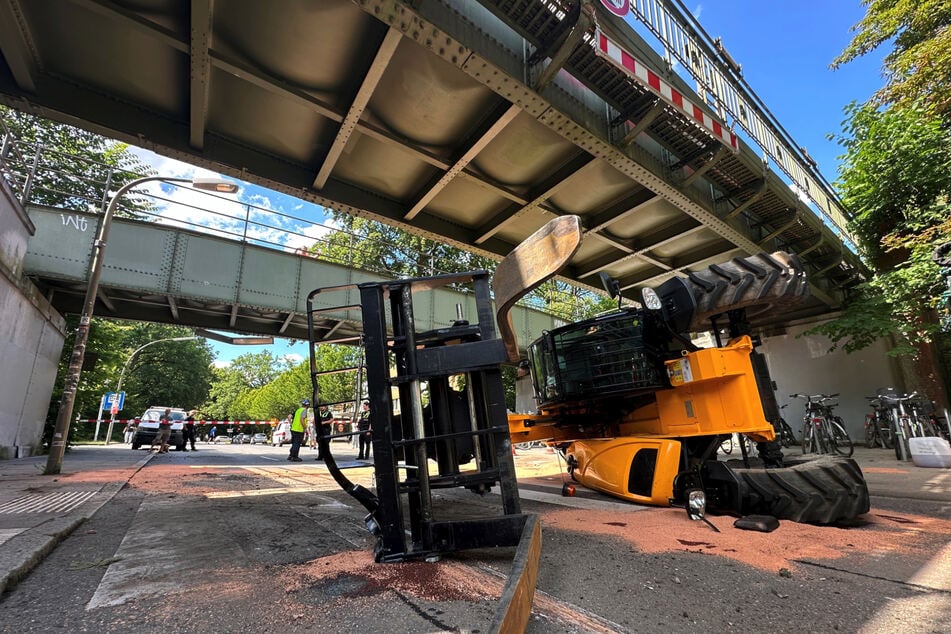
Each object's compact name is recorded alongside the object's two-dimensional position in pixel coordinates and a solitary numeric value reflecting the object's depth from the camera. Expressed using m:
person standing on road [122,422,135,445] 28.74
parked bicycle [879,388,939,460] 8.52
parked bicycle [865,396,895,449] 10.91
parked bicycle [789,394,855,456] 9.55
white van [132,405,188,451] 19.95
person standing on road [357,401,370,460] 12.41
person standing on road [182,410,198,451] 19.90
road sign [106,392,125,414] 22.18
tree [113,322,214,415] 44.44
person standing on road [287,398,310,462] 13.33
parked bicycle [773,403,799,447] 10.37
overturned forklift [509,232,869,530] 3.78
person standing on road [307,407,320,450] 21.54
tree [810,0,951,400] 8.85
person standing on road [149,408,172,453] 16.72
